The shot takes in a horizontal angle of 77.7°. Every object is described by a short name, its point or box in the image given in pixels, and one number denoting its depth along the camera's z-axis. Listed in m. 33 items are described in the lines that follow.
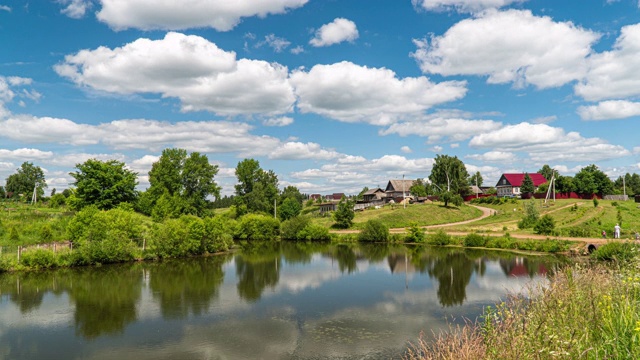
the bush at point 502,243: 43.91
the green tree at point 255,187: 79.12
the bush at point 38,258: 33.72
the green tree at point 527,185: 85.19
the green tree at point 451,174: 91.69
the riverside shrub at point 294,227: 62.58
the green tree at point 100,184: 52.12
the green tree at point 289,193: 88.03
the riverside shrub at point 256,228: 63.09
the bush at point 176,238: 40.81
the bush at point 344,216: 64.50
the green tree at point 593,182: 76.88
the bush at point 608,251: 29.54
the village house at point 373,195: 106.09
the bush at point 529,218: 51.59
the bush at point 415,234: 52.62
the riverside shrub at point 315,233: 60.07
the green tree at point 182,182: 66.88
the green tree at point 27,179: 100.88
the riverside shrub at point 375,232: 55.28
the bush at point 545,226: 45.25
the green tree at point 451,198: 71.56
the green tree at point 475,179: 108.38
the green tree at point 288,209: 77.19
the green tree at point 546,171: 125.25
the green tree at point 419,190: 99.31
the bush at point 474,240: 46.35
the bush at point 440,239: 49.94
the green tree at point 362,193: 116.97
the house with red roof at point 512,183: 98.19
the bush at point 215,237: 44.97
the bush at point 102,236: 36.84
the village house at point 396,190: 100.03
